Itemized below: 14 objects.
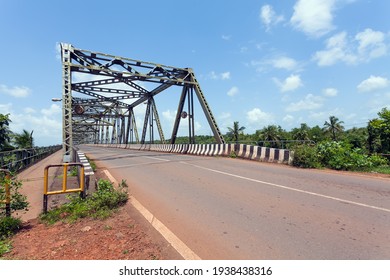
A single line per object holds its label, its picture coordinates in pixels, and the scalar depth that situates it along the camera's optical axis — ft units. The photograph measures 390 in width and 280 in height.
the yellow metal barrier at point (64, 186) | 16.73
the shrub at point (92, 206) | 15.58
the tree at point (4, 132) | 75.08
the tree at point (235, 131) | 217.52
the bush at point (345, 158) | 31.89
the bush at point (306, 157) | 34.17
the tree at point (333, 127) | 214.28
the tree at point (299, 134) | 200.45
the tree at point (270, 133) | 198.80
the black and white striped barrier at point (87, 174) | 20.35
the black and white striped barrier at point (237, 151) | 39.83
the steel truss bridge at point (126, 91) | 44.06
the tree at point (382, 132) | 113.80
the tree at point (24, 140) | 104.19
